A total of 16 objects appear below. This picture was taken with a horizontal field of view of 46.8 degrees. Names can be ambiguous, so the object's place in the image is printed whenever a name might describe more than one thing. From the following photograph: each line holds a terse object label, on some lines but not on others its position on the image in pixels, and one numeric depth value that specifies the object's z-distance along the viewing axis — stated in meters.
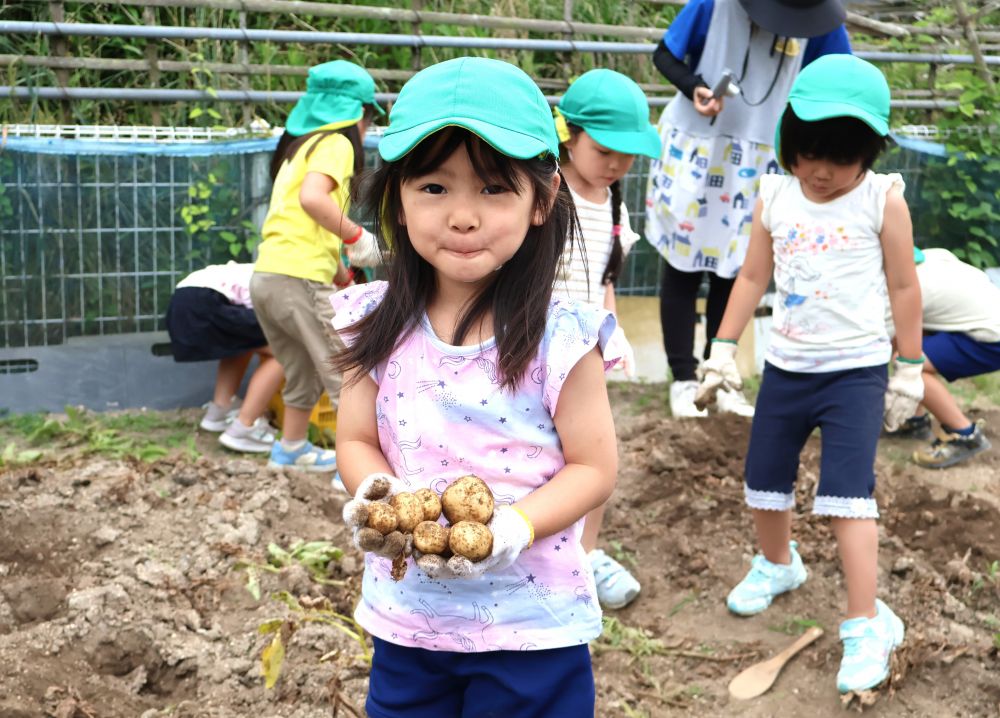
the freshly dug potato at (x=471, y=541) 1.72
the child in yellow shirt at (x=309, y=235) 4.46
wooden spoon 3.35
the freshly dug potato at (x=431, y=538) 1.76
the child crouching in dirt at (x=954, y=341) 5.10
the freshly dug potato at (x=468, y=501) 1.78
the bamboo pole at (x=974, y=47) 7.39
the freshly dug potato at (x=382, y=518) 1.77
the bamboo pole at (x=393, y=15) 6.25
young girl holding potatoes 1.84
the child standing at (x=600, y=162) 3.34
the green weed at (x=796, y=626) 3.66
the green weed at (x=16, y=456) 4.60
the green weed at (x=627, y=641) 3.54
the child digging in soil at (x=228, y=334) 4.94
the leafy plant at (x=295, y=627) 2.80
